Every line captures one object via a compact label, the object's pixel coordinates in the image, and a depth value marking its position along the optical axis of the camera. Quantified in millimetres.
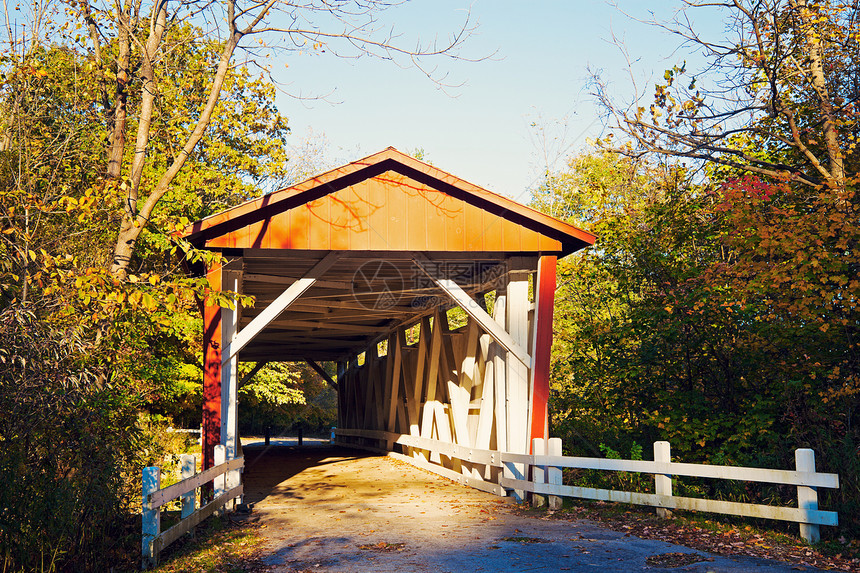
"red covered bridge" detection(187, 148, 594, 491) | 10477
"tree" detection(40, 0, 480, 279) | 10492
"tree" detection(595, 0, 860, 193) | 10992
